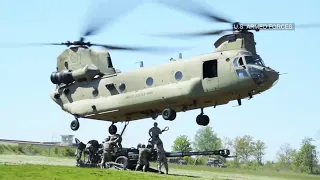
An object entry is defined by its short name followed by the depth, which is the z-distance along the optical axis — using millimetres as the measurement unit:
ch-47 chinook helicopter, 29750
